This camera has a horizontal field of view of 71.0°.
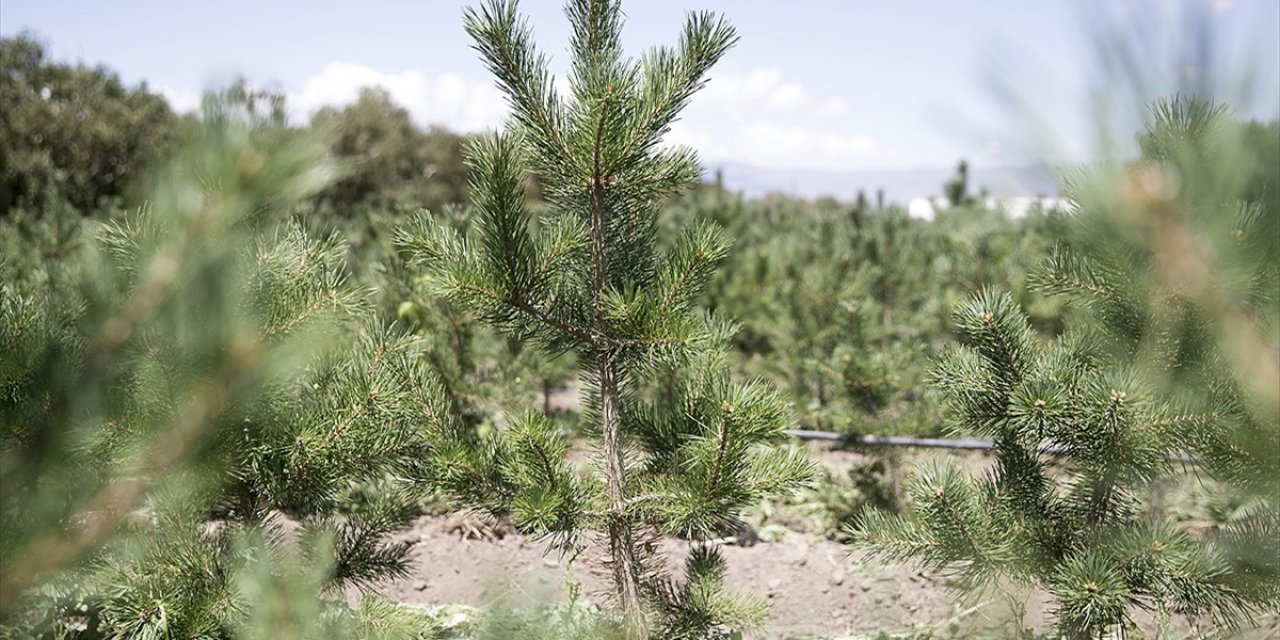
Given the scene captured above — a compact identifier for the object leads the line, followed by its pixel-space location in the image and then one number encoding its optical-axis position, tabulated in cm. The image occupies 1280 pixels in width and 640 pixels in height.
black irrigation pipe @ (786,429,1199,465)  433
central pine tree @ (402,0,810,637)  236
